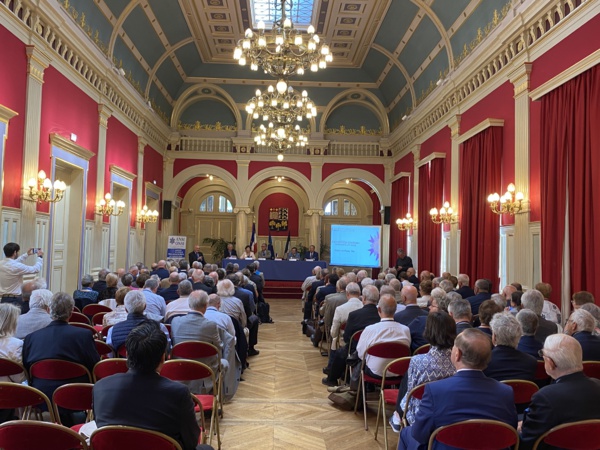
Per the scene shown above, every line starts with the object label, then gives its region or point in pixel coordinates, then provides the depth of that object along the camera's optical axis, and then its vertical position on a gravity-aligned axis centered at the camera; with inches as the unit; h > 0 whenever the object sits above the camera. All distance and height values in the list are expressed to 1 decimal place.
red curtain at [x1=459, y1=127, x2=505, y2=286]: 361.4 +33.5
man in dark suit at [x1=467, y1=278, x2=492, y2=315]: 266.4 -24.0
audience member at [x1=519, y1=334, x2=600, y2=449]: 99.2 -28.5
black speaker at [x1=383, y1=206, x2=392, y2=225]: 701.9 +43.3
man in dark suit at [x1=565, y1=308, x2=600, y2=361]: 148.6 -24.4
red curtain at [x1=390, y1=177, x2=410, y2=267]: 621.0 +45.9
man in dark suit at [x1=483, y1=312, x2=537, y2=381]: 132.6 -28.0
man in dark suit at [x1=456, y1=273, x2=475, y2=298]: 314.3 -24.6
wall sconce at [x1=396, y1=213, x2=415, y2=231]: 590.2 +26.9
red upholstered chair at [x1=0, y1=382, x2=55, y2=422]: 109.3 -34.4
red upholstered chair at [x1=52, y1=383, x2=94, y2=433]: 116.9 -36.2
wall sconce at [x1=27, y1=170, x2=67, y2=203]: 301.7 +28.9
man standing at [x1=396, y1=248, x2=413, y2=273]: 551.2 -17.0
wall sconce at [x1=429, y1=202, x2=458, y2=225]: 441.4 +28.3
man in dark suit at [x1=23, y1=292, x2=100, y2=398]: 139.3 -29.2
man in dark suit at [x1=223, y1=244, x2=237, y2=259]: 639.1 -11.3
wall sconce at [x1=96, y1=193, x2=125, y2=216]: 435.2 +27.9
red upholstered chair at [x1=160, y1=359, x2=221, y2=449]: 141.1 -35.9
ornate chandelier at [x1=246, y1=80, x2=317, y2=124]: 389.4 +106.7
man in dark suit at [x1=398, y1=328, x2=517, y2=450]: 98.4 -28.8
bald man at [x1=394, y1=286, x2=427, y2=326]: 209.5 -25.8
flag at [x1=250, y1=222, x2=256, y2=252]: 675.4 +6.1
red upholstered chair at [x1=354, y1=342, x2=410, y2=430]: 172.7 -35.0
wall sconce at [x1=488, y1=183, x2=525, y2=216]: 323.3 +30.4
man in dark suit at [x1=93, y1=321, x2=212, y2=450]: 92.7 -28.8
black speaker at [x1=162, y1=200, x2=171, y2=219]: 687.1 +41.9
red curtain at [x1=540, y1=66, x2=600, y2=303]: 248.4 +38.1
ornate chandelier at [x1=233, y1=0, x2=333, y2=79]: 320.5 +124.5
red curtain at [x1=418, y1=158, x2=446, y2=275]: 487.5 +36.4
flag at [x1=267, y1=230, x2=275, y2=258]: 682.8 -6.8
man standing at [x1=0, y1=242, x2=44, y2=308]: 261.7 -18.0
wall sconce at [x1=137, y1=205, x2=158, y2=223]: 563.9 +27.4
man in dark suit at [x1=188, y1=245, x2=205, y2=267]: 625.5 -18.0
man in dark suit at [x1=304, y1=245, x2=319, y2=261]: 642.2 -13.6
